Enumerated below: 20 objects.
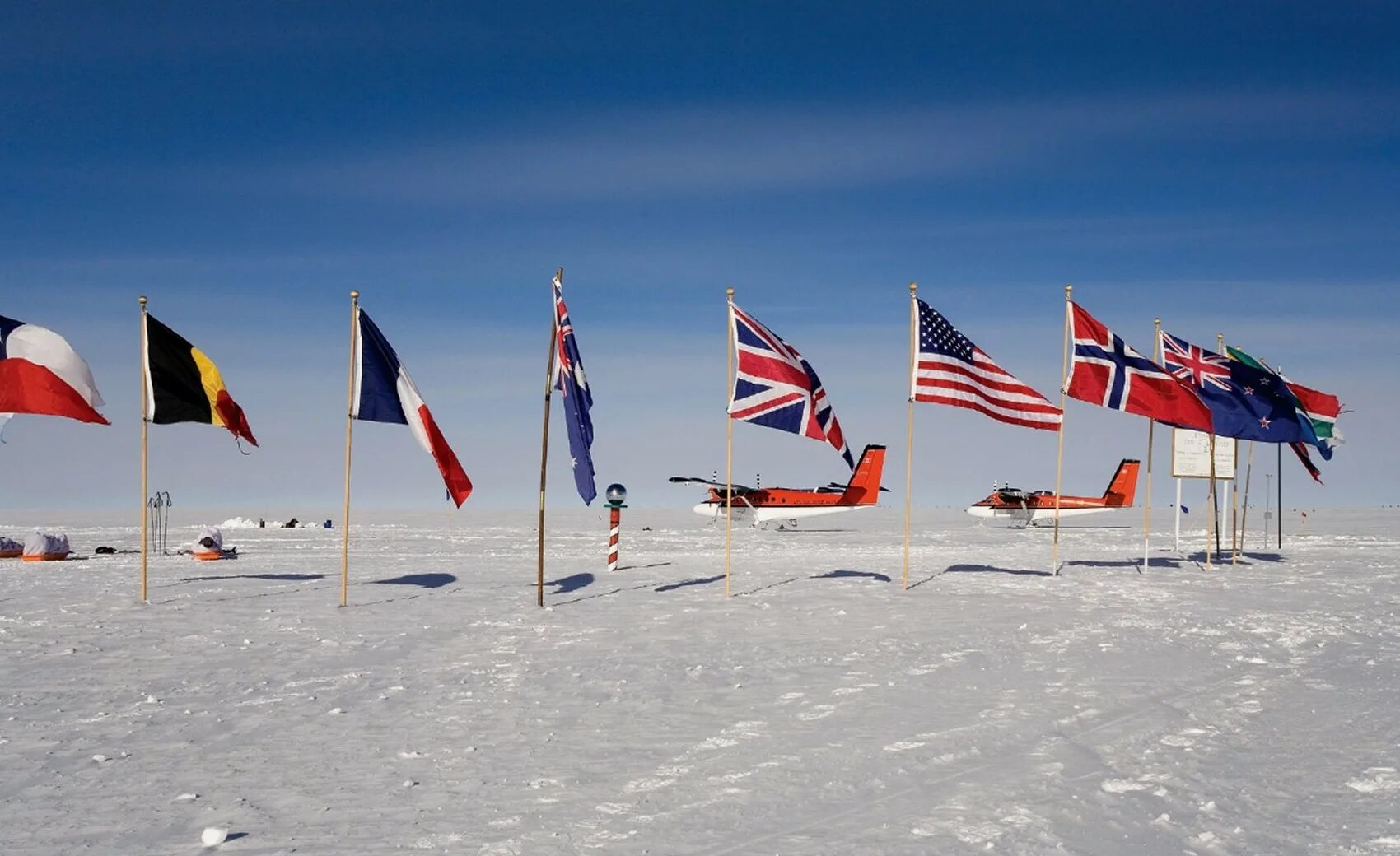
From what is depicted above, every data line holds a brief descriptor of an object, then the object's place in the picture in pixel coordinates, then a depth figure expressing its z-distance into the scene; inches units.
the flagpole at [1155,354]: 961.5
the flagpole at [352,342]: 686.5
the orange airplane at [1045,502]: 2421.3
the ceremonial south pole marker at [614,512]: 984.3
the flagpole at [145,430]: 714.9
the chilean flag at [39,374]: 678.5
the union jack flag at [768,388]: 763.4
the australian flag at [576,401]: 663.8
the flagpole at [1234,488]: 1135.2
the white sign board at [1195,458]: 1249.4
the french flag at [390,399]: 688.4
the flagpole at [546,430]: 692.7
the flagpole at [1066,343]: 871.7
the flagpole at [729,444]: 769.6
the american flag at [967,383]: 789.9
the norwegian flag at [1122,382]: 866.1
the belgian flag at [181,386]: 727.1
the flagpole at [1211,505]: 1154.2
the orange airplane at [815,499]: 2194.9
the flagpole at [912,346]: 789.9
